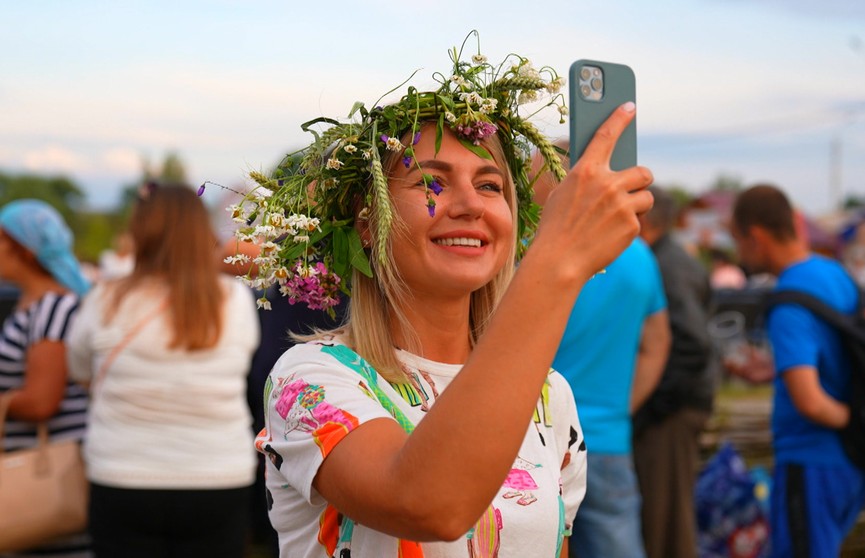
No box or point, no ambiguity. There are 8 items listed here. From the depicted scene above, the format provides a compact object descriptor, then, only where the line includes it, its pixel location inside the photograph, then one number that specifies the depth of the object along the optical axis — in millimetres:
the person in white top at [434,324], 1238
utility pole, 44538
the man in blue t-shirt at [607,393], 3838
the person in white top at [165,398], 3469
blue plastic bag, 5305
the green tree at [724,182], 56738
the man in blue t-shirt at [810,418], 3850
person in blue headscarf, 3750
